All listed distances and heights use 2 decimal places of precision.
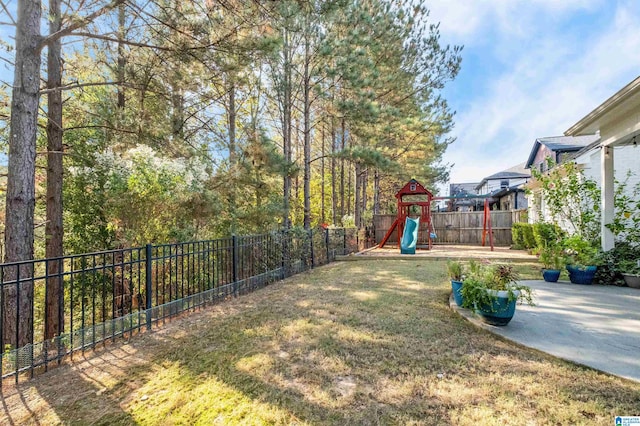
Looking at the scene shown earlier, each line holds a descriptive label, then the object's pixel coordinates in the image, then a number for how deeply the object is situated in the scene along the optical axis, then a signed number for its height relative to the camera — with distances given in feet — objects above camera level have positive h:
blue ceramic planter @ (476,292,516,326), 10.24 -3.43
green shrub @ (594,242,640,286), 16.63 -2.80
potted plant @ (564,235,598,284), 17.01 -2.85
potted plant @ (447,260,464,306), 12.73 -2.83
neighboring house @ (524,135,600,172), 45.27 +11.33
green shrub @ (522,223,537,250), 32.21 -2.62
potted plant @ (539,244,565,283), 17.76 -3.01
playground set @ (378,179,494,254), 34.92 -0.84
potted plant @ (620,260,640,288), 15.93 -3.24
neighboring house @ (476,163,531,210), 64.13 +8.67
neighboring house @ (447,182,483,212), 89.08 +4.27
